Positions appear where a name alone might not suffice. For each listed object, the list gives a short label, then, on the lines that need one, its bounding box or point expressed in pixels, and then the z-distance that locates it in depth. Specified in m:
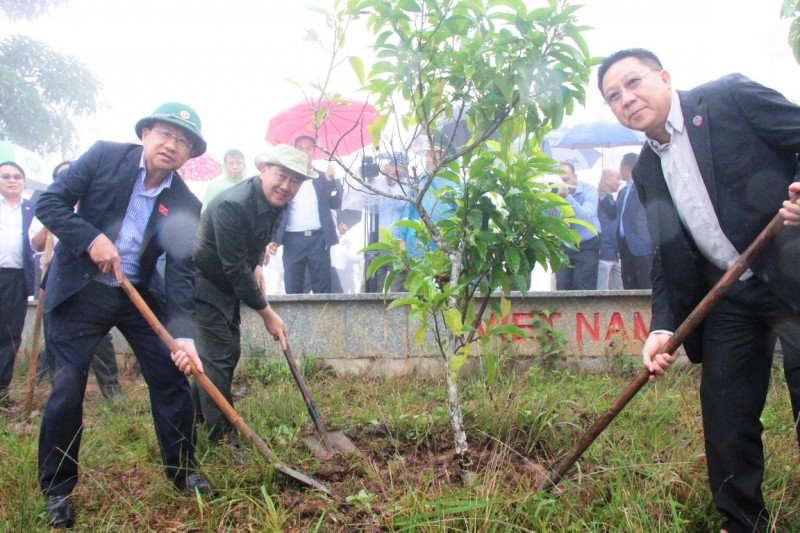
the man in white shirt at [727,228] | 2.53
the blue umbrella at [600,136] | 8.45
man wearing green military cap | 3.07
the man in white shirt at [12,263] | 5.36
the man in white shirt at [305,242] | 6.77
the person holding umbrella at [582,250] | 6.66
